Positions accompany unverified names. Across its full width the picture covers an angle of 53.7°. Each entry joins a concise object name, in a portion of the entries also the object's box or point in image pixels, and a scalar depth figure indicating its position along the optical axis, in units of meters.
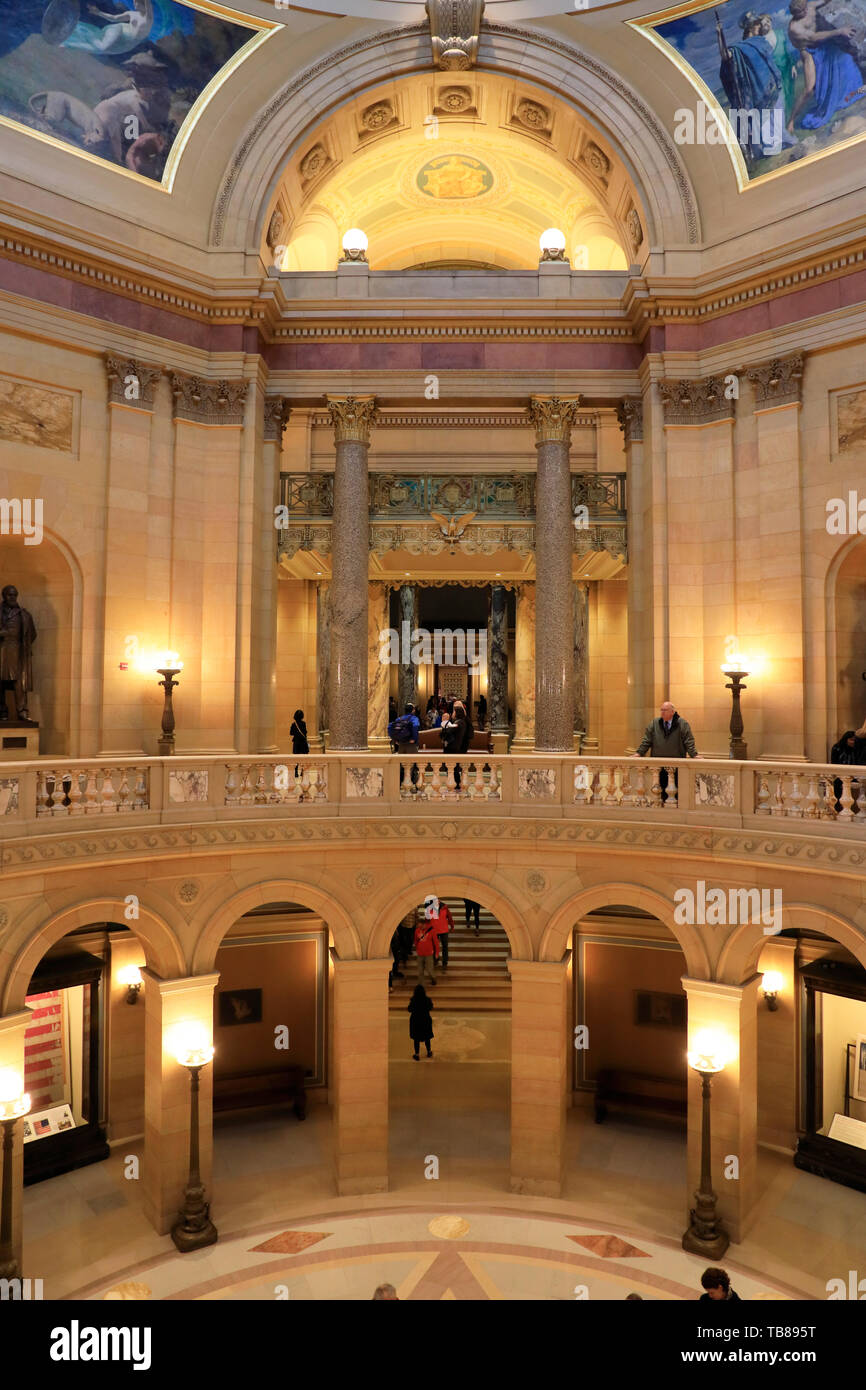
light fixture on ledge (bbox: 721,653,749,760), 14.33
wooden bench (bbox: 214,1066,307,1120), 15.84
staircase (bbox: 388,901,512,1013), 19.20
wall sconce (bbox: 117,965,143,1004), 14.80
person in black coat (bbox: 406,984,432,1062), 17.11
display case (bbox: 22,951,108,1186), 13.82
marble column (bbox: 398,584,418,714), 27.05
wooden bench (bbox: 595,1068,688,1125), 15.58
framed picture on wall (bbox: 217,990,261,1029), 16.02
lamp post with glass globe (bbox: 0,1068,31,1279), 10.57
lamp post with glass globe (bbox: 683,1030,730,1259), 11.66
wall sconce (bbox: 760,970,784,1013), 14.48
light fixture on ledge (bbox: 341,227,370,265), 17.19
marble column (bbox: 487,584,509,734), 26.30
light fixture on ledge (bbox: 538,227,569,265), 17.23
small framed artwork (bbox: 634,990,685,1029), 15.72
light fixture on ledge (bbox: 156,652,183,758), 14.48
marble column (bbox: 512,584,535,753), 23.45
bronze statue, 14.23
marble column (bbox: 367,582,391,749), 23.48
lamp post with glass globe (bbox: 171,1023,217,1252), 11.79
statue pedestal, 14.14
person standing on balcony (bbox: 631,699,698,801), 12.88
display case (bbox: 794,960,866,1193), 13.53
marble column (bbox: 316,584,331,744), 23.30
